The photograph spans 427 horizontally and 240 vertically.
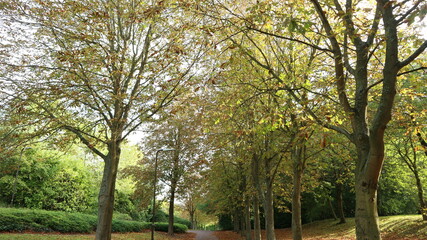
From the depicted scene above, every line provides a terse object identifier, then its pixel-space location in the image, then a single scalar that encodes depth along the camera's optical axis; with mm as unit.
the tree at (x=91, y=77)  8062
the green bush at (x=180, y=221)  43688
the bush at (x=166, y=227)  29850
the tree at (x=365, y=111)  3918
